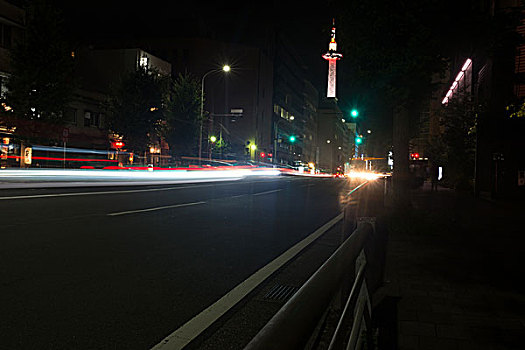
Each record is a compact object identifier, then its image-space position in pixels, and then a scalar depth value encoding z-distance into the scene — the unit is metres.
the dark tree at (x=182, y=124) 50.12
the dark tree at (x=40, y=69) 30.56
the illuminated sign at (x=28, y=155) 30.18
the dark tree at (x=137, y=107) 40.75
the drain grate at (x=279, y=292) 4.30
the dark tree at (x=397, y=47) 8.63
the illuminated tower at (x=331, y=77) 142.07
